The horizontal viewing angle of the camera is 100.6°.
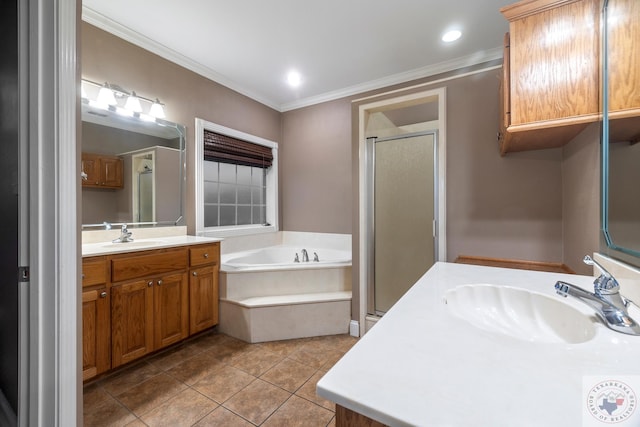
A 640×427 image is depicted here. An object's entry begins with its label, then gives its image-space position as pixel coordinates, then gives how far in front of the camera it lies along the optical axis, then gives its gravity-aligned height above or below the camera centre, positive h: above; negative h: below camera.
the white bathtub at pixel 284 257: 2.56 -0.51
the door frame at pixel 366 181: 2.14 +0.30
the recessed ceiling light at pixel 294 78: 2.88 +1.50
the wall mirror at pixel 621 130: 0.87 +0.30
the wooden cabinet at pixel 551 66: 1.10 +0.65
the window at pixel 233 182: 2.80 +0.39
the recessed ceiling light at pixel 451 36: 2.22 +1.51
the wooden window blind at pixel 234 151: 2.88 +0.74
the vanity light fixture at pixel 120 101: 2.03 +0.92
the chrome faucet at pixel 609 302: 0.64 -0.24
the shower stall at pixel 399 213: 2.26 +0.00
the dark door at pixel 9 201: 1.13 +0.06
